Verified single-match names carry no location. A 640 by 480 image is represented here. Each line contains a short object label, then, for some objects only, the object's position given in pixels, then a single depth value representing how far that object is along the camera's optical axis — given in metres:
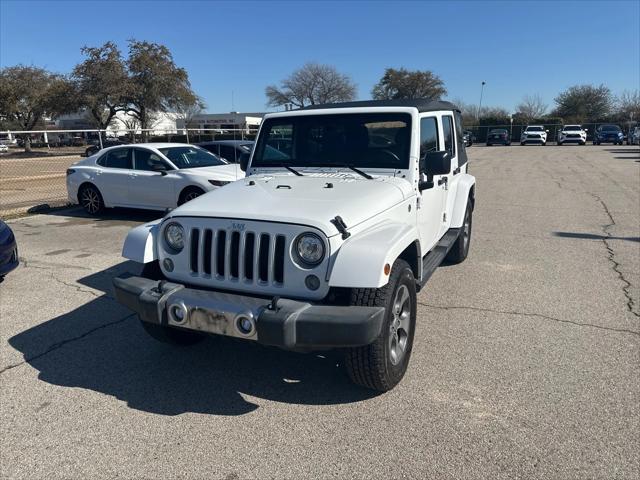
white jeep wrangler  2.85
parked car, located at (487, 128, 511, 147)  44.94
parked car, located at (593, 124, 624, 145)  40.31
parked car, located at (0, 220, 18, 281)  5.42
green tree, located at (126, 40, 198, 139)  40.50
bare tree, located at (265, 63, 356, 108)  68.12
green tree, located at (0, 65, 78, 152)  39.74
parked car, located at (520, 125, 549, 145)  41.88
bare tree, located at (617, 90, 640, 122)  59.85
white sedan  9.25
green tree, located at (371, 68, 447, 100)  72.00
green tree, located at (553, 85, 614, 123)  63.12
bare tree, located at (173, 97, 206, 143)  44.19
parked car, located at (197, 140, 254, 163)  13.98
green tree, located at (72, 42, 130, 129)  38.59
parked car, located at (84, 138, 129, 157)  23.44
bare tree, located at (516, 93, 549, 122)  81.06
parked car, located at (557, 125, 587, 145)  41.22
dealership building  71.58
